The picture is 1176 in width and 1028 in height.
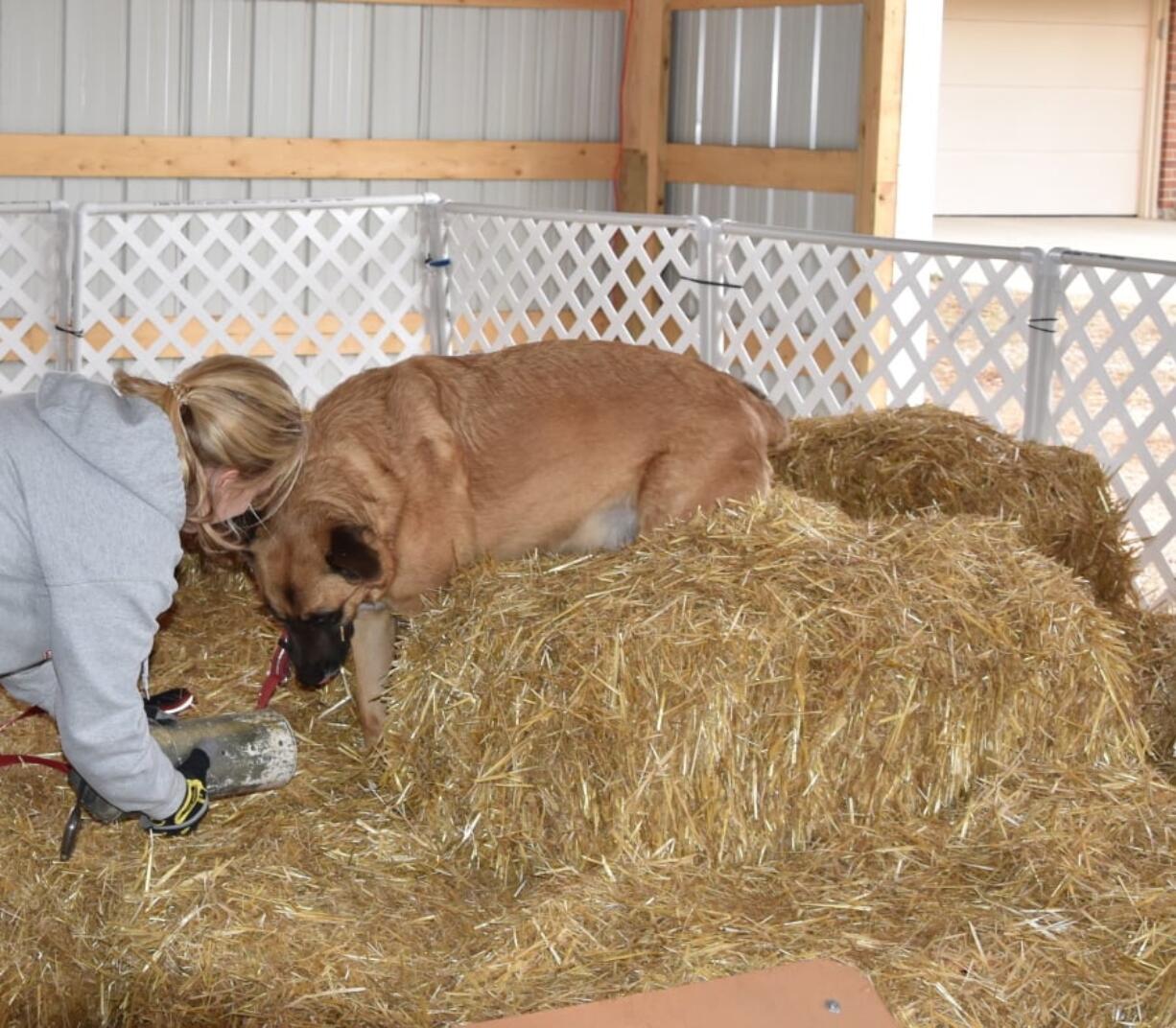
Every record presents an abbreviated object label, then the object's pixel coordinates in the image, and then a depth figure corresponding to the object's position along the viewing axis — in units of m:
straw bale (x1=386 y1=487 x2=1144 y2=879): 3.73
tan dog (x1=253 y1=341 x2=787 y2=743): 4.35
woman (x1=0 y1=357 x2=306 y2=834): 2.99
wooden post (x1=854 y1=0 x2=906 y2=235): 8.52
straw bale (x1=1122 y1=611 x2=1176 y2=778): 4.81
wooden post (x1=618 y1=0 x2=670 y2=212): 10.45
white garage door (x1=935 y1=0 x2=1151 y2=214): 18.02
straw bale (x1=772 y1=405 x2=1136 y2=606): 5.28
